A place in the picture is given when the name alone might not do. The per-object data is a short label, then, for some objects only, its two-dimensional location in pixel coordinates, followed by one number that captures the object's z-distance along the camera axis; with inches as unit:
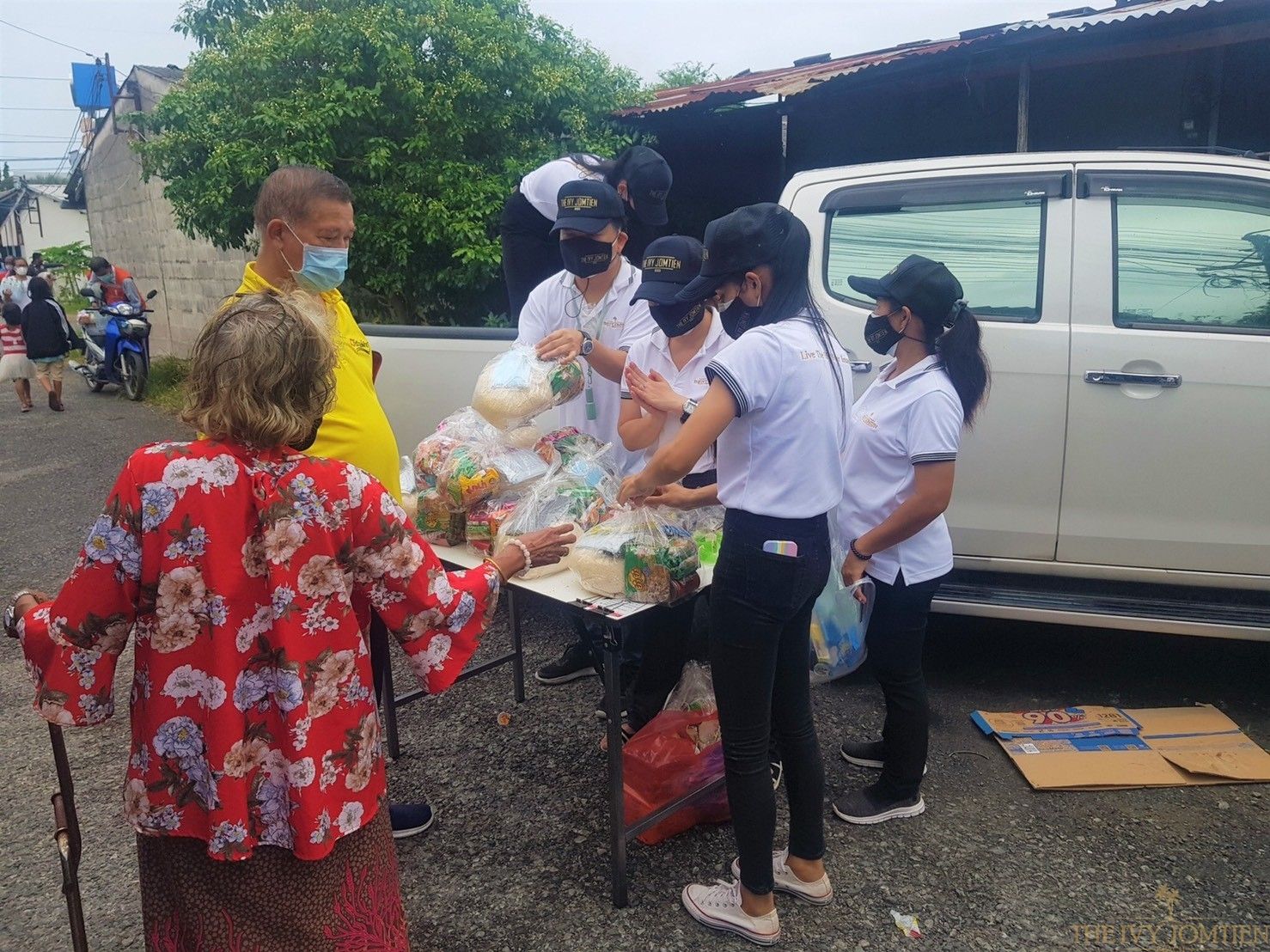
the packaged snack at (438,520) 114.3
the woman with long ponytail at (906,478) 103.7
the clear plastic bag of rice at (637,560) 95.0
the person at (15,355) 475.2
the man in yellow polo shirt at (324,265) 93.1
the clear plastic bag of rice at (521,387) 113.3
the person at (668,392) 104.3
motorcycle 483.5
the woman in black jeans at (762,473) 83.7
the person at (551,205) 141.6
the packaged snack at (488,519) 109.4
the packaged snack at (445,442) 116.5
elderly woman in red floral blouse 59.1
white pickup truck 129.4
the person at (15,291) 518.9
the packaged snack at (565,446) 120.4
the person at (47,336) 437.1
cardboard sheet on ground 121.0
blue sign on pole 682.8
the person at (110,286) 508.4
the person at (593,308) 123.4
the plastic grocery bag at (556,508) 105.3
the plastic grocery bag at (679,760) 109.7
